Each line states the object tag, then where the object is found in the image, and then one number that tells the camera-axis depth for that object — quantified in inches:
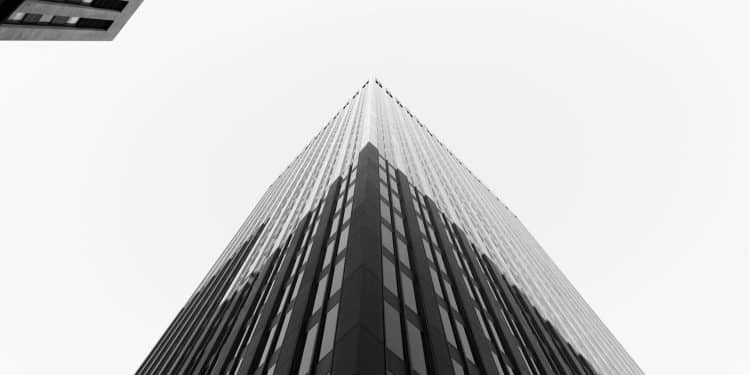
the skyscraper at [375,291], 714.2
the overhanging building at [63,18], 1038.8
